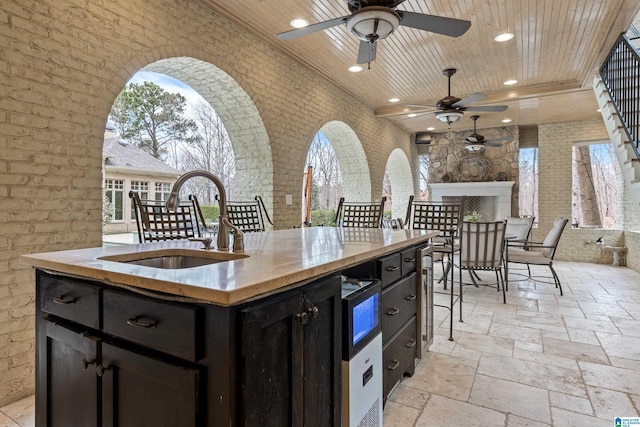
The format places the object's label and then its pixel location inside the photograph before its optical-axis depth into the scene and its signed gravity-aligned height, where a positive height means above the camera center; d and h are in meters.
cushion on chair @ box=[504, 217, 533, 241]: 5.77 -0.33
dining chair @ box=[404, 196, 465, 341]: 3.40 -0.12
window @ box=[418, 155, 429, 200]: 10.22 +0.87
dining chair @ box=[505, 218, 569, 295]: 4.61 -0.62
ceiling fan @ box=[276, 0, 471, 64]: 2.42 +1.33
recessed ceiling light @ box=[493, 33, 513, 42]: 4.09 +1.98
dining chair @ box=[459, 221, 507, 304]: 4.11 -0.45
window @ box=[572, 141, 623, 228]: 7.66 +0.51
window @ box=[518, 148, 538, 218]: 8.58 +0.63
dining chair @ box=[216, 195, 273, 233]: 3.84 -0.11
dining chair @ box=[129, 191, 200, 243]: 2.82 -0.15
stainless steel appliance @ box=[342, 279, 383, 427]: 1.36 -0.61
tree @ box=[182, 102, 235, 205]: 11.86 +1.82
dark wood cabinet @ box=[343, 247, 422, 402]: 1.78 -0.56
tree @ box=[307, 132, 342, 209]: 12.67 +1.17
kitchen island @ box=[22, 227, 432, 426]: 0.89 -0.39
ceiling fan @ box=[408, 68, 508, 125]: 4.94 +1.39
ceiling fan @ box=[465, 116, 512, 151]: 7.20 +1.33
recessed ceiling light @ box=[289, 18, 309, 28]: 3.80 +1.97
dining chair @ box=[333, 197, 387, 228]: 4.57 -0.14
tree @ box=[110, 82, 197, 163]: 10.94 +2.72
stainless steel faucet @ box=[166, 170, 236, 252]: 1.60 -0.02
